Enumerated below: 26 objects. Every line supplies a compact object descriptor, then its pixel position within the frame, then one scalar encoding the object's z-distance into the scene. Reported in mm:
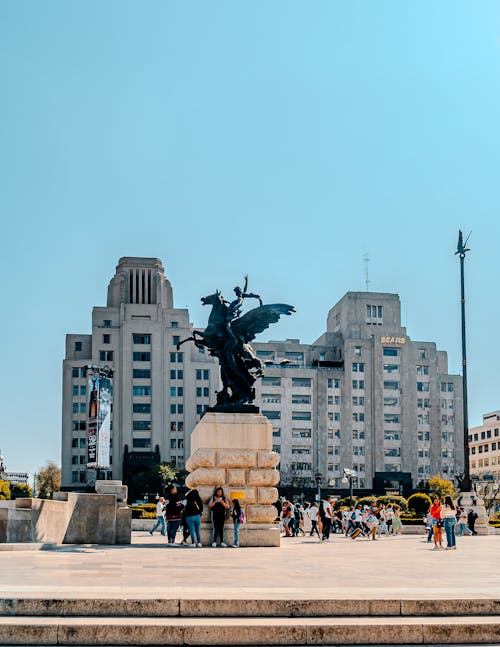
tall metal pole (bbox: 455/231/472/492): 41312
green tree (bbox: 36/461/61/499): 113688
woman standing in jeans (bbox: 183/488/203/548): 19984
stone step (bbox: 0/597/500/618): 8812
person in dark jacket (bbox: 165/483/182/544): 22125
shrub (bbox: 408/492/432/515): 47188
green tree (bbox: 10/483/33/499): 126762
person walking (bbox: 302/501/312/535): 36075
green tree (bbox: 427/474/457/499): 98500
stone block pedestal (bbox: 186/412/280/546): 21359
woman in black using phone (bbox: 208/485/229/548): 20281
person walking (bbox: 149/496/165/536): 30000
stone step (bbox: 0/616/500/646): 8336
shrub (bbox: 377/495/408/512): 59719
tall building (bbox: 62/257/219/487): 101625
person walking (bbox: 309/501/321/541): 32250
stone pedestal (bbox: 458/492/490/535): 39344
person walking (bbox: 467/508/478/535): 38406
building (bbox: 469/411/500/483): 127938
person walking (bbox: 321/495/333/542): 30031
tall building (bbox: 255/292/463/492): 108812
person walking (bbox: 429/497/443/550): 23866
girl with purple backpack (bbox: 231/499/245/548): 20594
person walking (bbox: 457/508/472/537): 38562
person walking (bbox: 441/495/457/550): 22316
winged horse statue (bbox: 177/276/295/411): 22750
